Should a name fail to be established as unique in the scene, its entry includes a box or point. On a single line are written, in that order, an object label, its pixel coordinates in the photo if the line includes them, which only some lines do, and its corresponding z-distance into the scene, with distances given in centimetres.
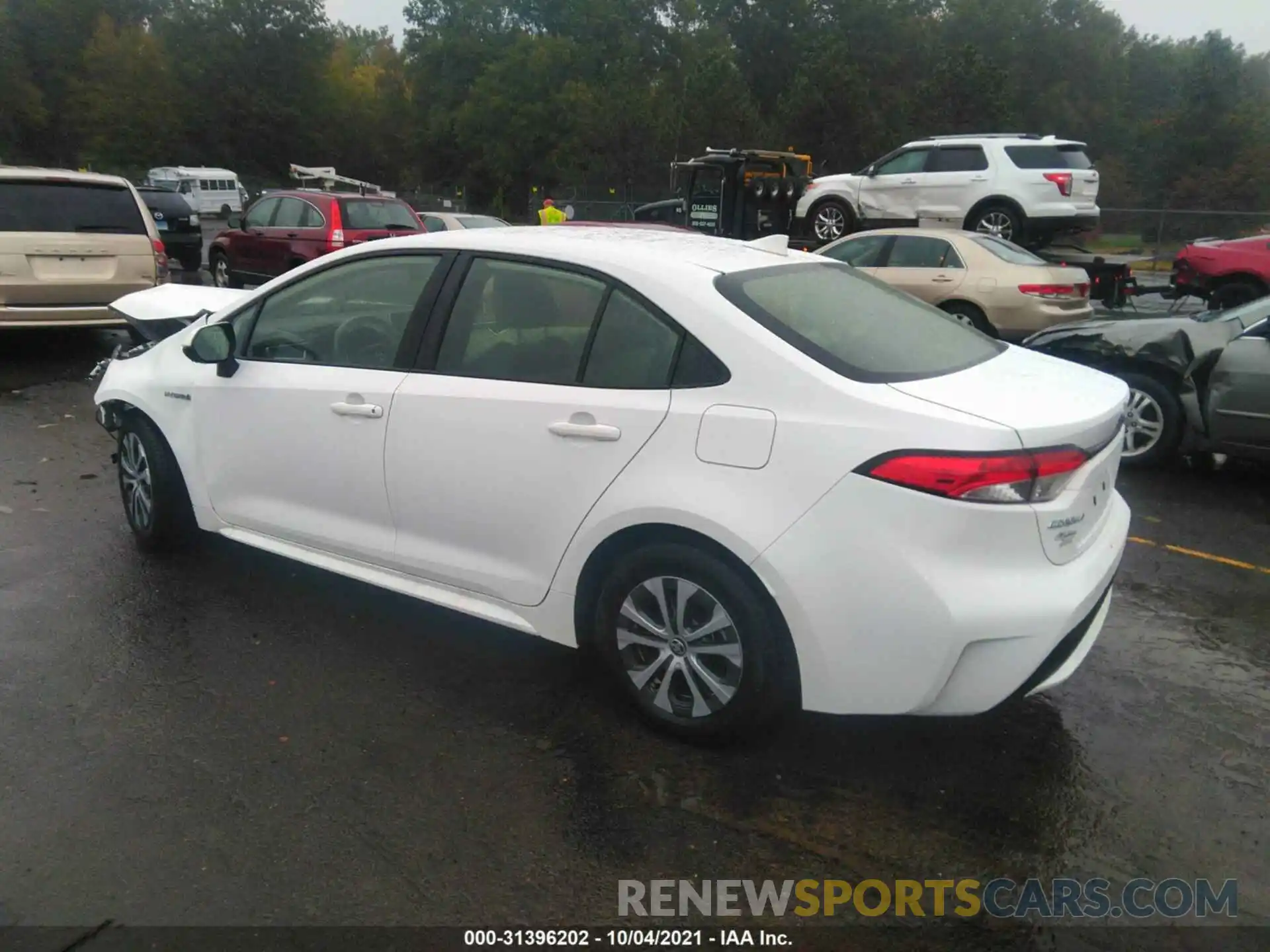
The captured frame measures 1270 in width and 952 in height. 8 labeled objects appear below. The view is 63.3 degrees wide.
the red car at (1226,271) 1391
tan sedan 1085
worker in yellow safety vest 1805
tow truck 1716
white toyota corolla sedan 287
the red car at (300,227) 1365
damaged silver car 625
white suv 1407
